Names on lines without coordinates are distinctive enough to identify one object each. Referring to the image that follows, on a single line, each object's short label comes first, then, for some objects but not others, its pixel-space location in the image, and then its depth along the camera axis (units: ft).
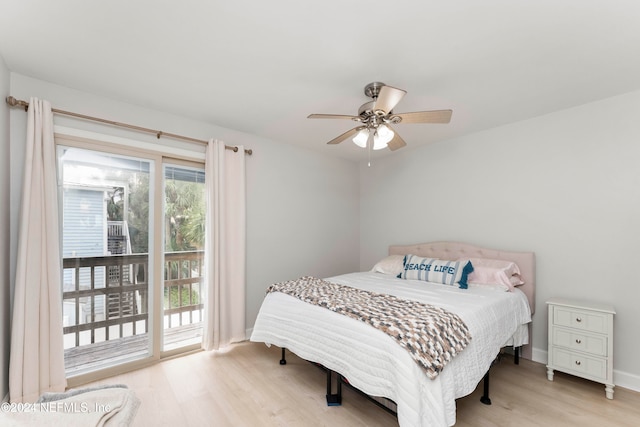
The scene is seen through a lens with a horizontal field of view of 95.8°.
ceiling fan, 6.37
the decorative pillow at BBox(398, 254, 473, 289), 9.55
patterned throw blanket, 5.25
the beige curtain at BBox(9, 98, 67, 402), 6.78
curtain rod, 6.96
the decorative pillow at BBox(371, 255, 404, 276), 11.73
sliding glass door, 8.29
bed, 5.09
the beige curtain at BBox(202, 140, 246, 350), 10.11
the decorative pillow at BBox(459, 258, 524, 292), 9.13
